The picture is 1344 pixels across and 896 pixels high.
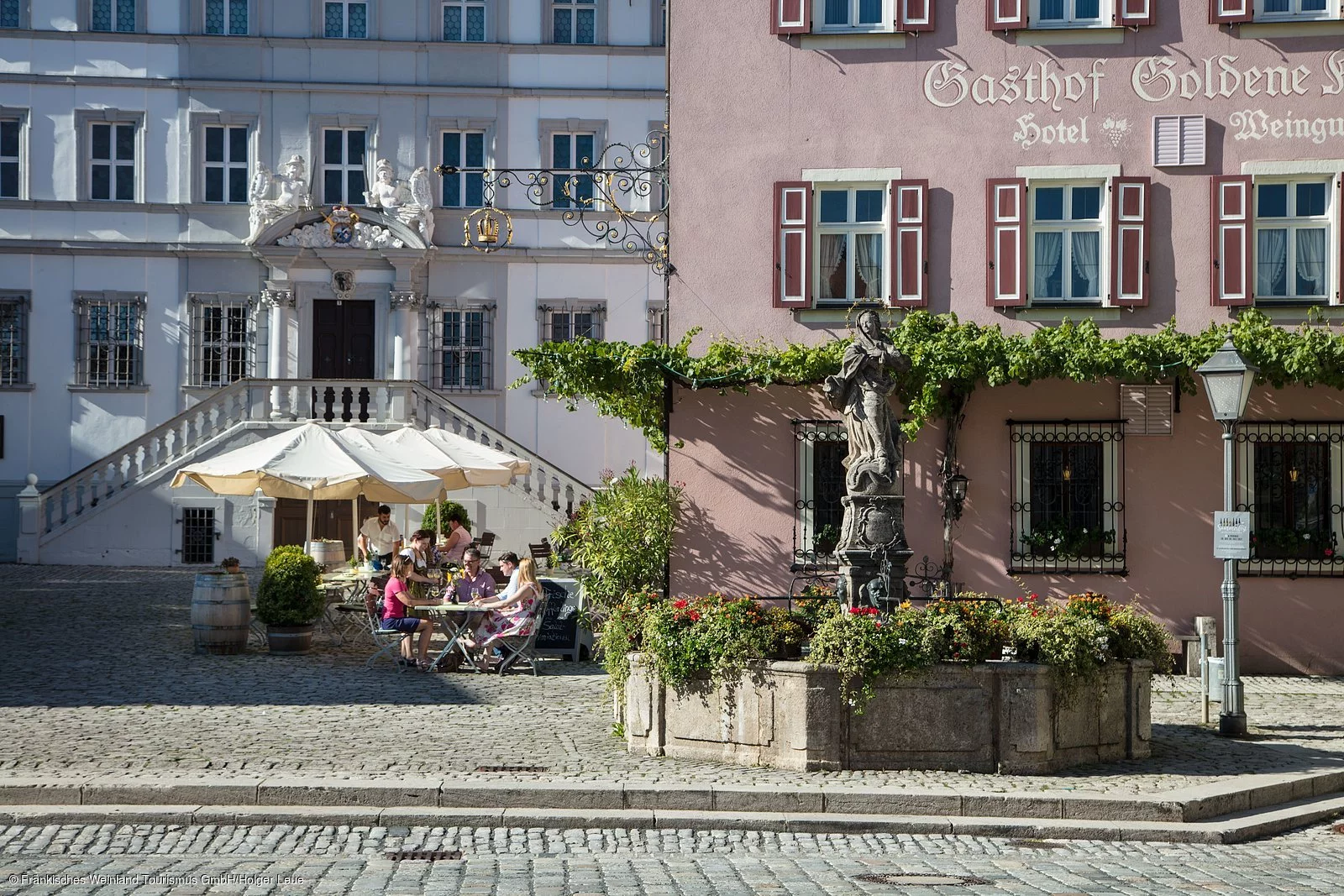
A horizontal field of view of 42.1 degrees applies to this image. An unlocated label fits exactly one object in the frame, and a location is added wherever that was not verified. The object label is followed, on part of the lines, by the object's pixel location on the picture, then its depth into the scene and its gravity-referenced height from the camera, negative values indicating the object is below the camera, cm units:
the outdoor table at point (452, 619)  1709 -168
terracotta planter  1852 -198
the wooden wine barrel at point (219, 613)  1809 -167
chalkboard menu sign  1827 -181
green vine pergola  1806 +96
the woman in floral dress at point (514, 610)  1708 -156
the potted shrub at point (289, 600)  1842 -156
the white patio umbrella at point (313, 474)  1961 -23
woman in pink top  1741 -165
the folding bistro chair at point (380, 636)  1755 -184
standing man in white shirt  2423 -114
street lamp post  1374 +31
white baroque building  3256 +458
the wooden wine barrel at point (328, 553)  2638 -152
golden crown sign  1800 +247
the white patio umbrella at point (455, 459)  2158 -8
